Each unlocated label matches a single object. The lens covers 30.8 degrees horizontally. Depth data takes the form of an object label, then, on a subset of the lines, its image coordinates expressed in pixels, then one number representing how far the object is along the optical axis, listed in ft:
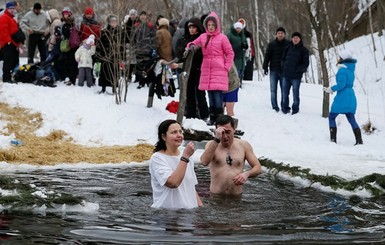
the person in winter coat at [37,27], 60.54
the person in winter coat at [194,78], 45.88
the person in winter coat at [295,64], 52.21
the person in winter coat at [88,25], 58.70
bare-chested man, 27.32
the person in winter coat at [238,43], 55.36
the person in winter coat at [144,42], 55.83
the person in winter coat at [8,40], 57.47
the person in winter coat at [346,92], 44.09
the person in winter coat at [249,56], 61.61
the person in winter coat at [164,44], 56.29
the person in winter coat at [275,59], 54.39
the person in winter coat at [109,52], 53.21
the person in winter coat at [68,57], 59.00
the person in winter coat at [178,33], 55.62
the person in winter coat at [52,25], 59.72
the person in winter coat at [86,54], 57.31
